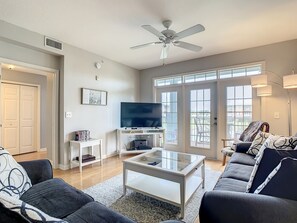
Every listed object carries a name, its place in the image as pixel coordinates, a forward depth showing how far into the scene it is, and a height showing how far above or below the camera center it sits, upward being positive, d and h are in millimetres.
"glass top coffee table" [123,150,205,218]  1942 -750
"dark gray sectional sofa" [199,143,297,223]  904 -530
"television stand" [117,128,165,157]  4555 -720
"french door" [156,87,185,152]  4882 -47
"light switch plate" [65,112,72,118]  3564 -23
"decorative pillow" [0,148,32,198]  1352 -539
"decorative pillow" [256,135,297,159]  1752 -317
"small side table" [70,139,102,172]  3403 -690
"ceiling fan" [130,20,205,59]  2362 +1169
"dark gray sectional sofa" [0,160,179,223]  1168 -697
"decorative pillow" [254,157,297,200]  962 -397
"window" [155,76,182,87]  4922 +976
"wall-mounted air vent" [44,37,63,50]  3180 +1348
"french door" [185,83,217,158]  4355 -145
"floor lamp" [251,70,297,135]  2764 +525
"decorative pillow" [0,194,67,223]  532 -311
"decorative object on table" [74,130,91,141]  3635 -468
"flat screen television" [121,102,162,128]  4688 -43
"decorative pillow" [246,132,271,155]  2586 -456
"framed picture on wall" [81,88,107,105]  3888 +402
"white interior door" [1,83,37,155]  4613 -131
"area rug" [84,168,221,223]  1923 -1148
